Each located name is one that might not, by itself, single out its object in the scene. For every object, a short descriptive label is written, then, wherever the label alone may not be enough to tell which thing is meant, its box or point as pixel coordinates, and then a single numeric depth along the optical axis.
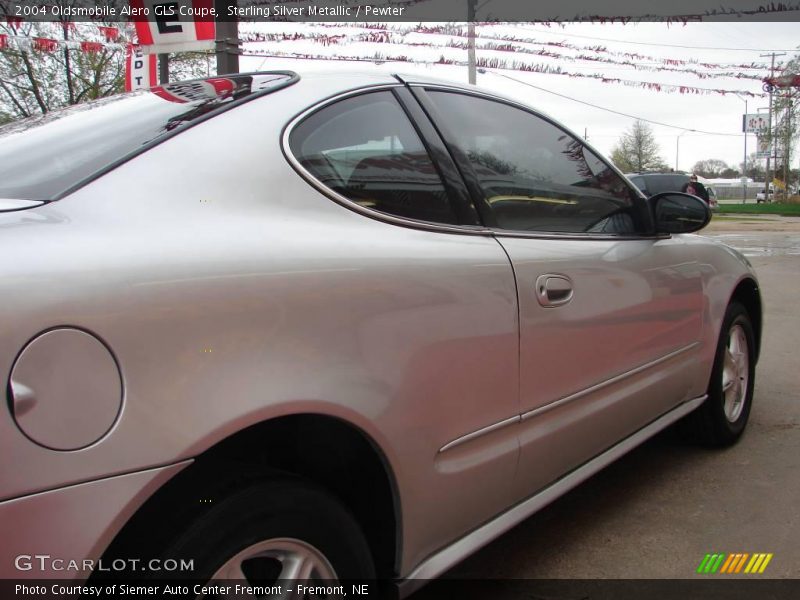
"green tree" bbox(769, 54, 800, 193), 39.74
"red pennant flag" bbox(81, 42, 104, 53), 10.35
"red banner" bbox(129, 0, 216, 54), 5.39
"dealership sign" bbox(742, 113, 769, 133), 49.81
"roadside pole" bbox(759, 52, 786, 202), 16.31
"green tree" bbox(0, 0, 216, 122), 16.48
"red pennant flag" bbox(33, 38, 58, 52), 8.88
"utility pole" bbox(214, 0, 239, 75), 5.64
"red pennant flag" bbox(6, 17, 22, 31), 10.33
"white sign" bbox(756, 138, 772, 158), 46.96
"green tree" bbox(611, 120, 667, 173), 64.56
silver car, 1.14
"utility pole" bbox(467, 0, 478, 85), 12.50
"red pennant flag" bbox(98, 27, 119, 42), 10.83
